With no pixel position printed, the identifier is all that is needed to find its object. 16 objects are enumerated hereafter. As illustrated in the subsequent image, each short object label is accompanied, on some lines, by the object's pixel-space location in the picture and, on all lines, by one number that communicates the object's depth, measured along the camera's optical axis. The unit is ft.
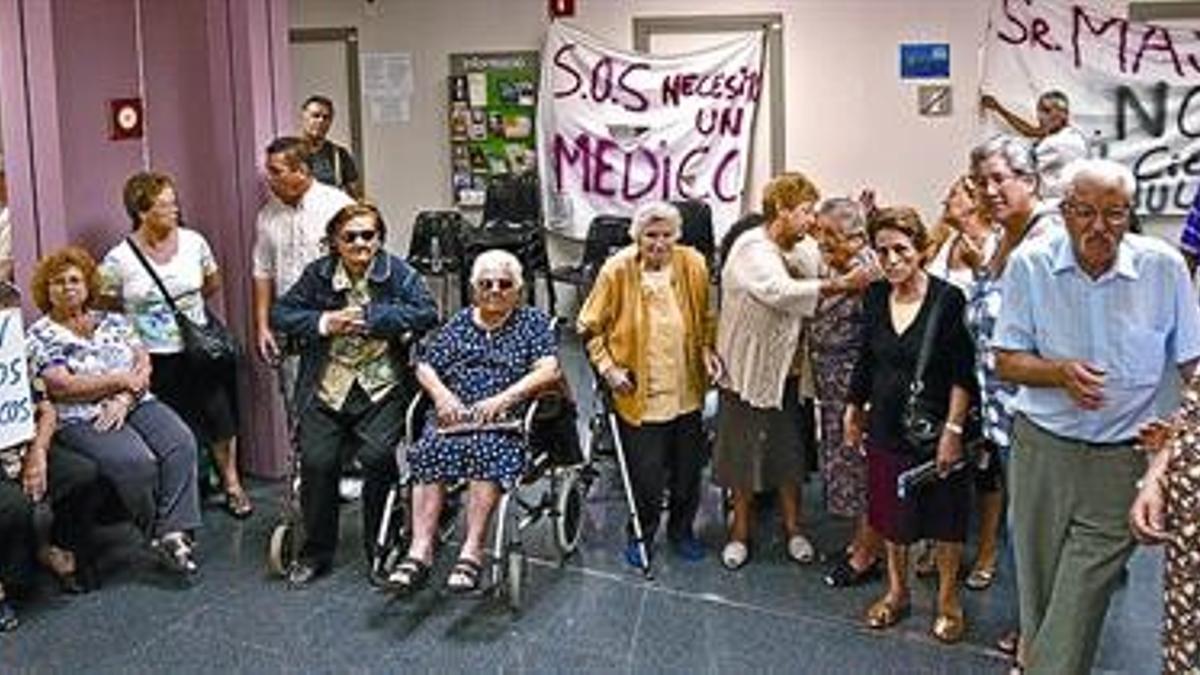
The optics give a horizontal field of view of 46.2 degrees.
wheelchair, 13.51
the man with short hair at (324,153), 21.04
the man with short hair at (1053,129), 20.81
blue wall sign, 24.95
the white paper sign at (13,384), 13.11
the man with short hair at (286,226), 16.55
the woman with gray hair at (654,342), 14.23
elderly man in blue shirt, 9.13
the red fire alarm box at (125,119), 17.11
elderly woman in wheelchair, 13.56
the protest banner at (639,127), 26.04
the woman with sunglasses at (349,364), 14.49
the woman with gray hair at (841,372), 13.60
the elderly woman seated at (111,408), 14.28
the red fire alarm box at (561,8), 26.32
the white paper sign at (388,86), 27.35
